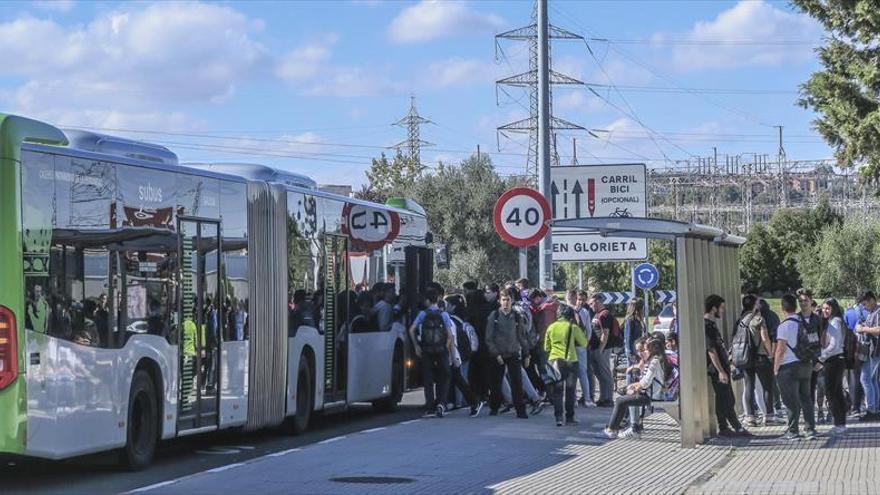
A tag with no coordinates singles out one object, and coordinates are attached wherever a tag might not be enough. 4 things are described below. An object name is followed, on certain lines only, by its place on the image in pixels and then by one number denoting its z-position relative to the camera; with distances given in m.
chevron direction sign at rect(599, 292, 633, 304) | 33.77
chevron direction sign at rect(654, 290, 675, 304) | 40.53
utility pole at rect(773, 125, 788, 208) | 138.94
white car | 42.69
